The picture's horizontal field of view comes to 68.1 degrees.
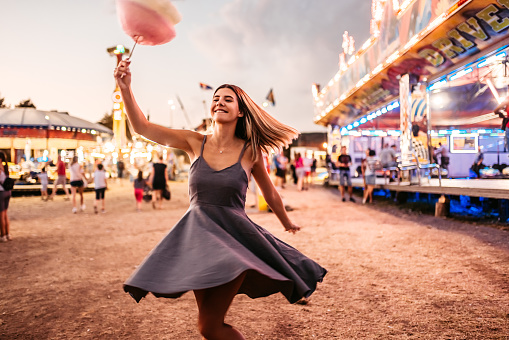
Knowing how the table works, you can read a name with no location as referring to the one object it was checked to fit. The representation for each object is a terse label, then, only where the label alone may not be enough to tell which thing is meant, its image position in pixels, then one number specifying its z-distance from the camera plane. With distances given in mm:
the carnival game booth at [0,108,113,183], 26312
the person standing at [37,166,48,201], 17359
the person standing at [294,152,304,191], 20984
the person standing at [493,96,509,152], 9902
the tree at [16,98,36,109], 55594
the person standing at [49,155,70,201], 16141
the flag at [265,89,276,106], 28403
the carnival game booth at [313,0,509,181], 8578
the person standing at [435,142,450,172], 20094
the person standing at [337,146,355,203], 13578
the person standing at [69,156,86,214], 12328
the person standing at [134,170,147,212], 12867
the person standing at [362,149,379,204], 13797
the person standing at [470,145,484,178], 17906
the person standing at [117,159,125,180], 35344
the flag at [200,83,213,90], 28425
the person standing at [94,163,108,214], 12398
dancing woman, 1780
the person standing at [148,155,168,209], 13117
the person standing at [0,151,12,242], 7082
